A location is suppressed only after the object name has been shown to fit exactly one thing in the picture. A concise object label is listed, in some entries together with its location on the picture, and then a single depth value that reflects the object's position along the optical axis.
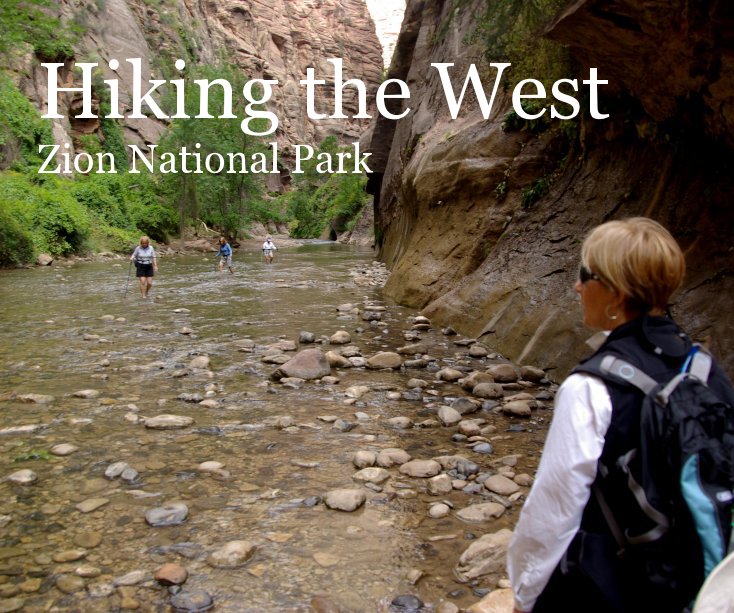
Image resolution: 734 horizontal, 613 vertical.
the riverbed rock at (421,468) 4.34
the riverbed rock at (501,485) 4.06
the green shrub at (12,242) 21.72
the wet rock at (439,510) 3.76
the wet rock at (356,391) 6.31
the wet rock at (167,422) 5.25
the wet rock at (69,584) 2.92
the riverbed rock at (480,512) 3.71
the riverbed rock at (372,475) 4.27
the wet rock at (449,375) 6.98
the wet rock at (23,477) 4.09
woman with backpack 1.44
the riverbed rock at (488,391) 6.26
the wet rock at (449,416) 5.50
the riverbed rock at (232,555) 3.18
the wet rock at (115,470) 4.23
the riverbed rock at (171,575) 2.99
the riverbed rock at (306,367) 6.99
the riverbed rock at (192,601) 2.80
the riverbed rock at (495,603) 2.69
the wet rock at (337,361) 7.59
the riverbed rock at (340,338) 9.00
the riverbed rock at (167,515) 3.61
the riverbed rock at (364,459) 4.50
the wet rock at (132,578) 2.99
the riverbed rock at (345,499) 3.84
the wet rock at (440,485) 4.09
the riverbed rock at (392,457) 4.55
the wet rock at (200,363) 7.46
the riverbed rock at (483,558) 3.13
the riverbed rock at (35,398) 5.89
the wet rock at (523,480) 4.16
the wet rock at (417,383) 6.70
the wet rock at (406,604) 2.83
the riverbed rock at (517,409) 5.67
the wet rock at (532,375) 6.92
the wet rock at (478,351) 8.16
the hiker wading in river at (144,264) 14.55
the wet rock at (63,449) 4.59
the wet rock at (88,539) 3.34
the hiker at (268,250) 26.86
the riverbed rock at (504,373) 6.81
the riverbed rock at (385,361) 7.57
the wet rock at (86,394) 6.12
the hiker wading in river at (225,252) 22.45
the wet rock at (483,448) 4.79
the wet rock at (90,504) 3.74
